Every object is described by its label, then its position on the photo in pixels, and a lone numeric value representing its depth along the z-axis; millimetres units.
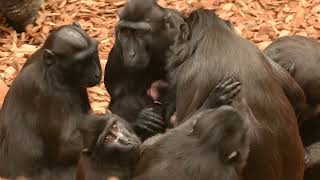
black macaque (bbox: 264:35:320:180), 10008
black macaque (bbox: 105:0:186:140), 9922
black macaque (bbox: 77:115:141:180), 8250
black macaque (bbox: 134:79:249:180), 7504
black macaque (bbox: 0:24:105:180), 9953
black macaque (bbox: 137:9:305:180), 8359
